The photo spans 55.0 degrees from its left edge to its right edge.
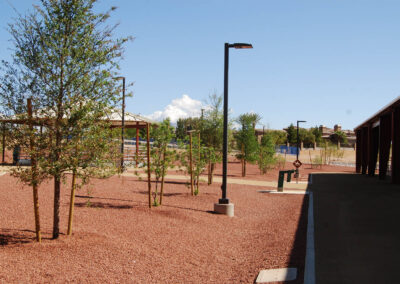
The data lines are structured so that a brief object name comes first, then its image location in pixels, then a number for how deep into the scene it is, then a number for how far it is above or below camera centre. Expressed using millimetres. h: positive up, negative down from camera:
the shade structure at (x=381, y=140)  22516 +793
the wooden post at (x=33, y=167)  6426 -440
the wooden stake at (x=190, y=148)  13703 -101
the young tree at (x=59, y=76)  6688 +1170
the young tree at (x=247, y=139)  27906 +554
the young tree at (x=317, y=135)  99188 +3505
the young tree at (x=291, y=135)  93475 +3198
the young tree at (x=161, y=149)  11672 -148
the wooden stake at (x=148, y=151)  10930 -215
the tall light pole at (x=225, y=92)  11312 +1595
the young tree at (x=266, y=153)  30516 -483
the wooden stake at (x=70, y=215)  7227 -1385
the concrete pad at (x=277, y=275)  5898 -2028
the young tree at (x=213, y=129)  19328 +847
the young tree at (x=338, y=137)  104012 +3387
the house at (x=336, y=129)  121312 +6068
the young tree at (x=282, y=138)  89988 +2321
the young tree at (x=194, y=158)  14243 -477
